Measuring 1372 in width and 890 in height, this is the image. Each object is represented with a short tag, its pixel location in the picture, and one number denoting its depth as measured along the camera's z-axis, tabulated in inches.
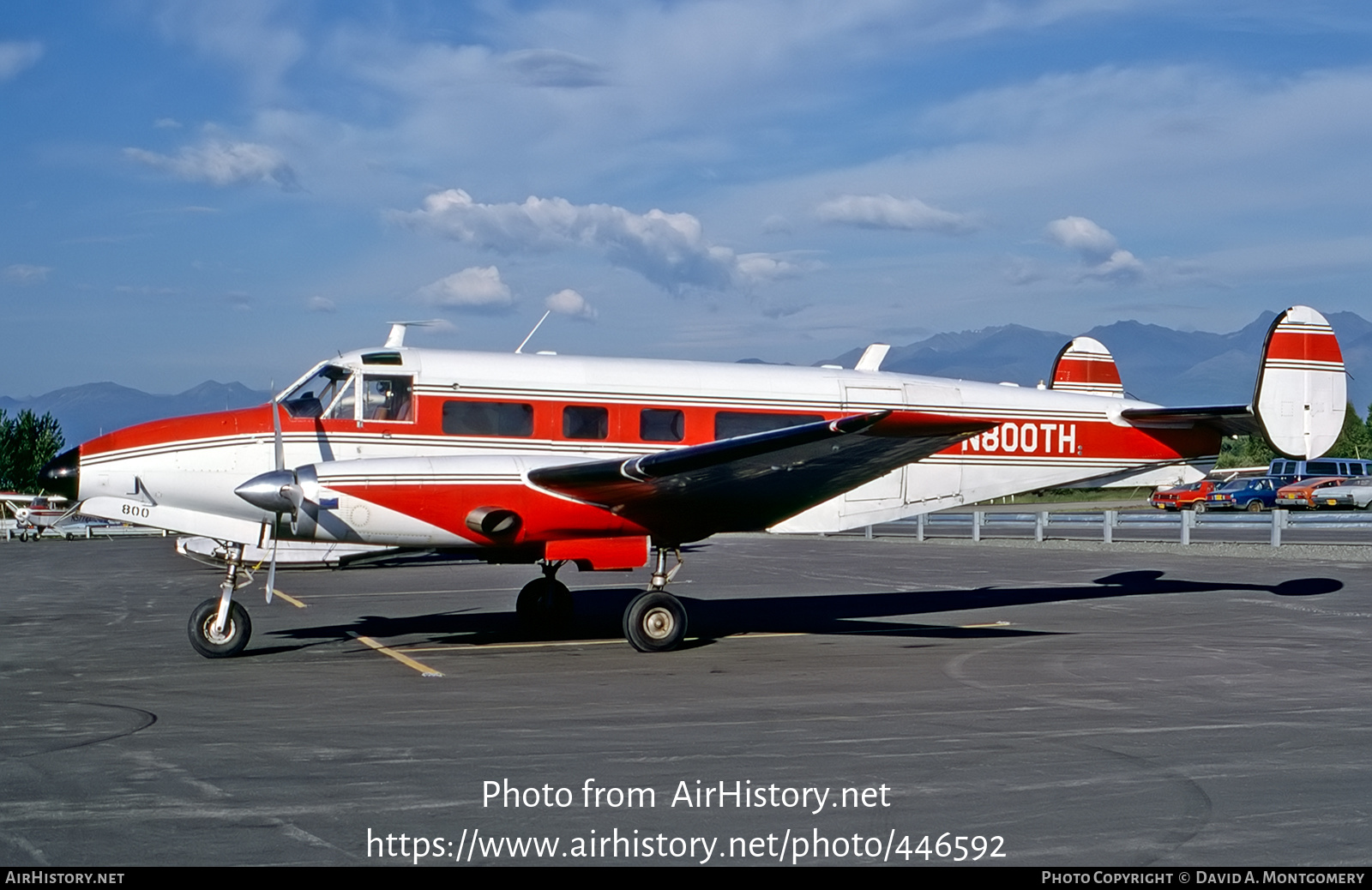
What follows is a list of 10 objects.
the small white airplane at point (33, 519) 2223.2
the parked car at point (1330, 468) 2129.7
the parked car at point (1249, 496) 2155.5
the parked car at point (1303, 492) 2048.5
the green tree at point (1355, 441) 4247.0
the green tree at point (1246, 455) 4496.8
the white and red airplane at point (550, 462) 524.1
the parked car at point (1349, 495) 1984.5
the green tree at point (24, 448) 3720.5
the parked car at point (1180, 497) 2240.4
